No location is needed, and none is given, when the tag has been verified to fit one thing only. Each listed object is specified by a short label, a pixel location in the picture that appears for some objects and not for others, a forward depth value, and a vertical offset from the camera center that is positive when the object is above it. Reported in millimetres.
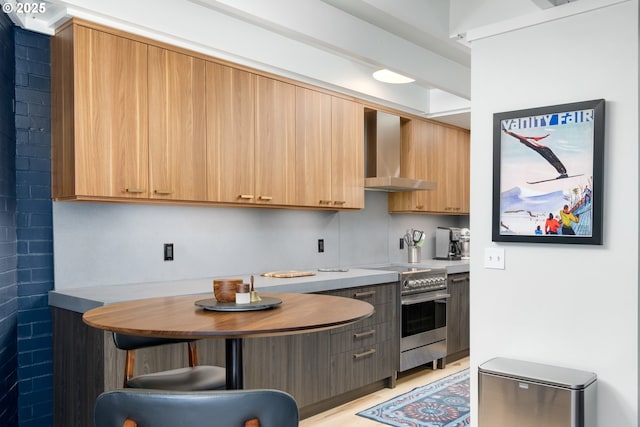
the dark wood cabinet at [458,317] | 4965 -1123
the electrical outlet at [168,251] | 3529 -336
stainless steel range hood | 4762 +464
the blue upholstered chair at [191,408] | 1167 -469
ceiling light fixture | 4359 +1063
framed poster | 2447 +137
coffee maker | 5848 -471
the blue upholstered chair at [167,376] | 2066 -728
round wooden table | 1579 -401
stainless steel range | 4348 -1007
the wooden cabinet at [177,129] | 2818 +468
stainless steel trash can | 2217 -864
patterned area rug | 3455 -1481
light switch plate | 2793 -306
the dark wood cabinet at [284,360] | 2584 -987
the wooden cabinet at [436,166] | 5191 +375
